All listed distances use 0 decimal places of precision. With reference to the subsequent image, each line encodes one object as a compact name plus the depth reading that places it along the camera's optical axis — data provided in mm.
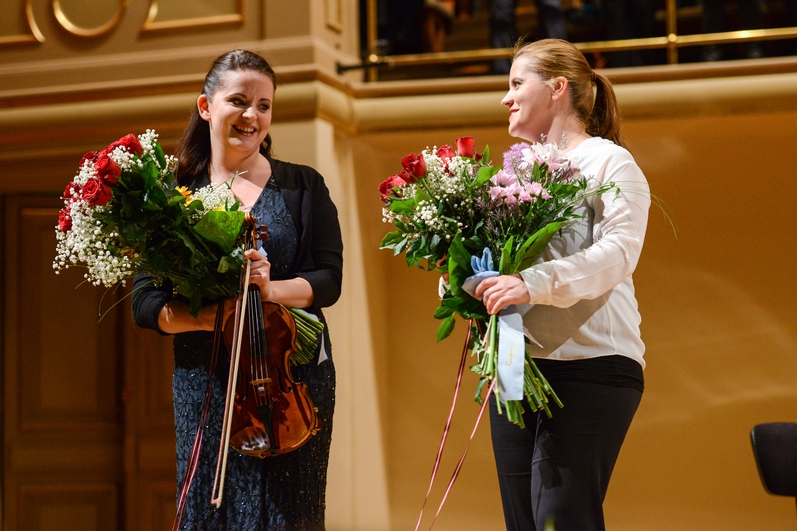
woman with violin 4516
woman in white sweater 4020
